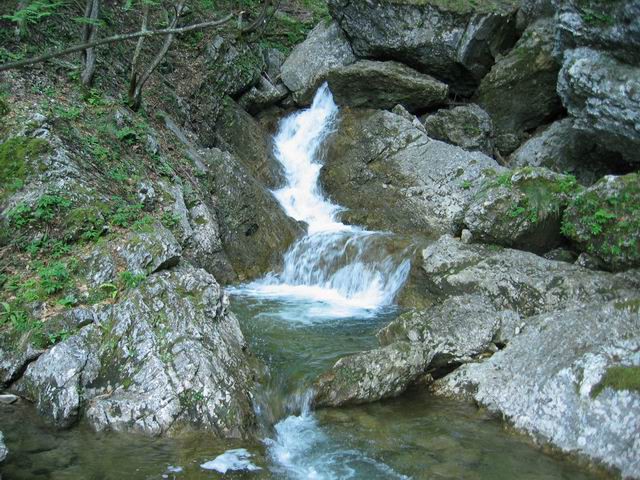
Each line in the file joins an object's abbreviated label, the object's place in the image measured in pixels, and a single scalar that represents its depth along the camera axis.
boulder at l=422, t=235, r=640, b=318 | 8.47
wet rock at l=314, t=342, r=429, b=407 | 6.49
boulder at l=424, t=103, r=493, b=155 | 14.62
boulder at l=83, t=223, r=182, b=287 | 6.72
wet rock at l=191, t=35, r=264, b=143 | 13.82
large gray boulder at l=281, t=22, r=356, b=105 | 15.83
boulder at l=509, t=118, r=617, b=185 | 13.22
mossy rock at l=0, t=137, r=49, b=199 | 7.57
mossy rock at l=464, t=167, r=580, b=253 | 9.55
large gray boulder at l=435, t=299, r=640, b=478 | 5.24
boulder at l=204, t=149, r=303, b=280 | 11.20
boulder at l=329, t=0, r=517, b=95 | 14.70
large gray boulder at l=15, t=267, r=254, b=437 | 5.53
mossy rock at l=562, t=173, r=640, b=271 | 8.44
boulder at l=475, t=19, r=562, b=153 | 14.34
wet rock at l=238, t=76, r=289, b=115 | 15.42
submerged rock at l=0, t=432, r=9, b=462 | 4.44
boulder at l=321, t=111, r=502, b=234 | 12.44
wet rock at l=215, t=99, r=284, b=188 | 14.04
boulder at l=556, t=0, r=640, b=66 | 8.84
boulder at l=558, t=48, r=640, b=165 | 9.51
